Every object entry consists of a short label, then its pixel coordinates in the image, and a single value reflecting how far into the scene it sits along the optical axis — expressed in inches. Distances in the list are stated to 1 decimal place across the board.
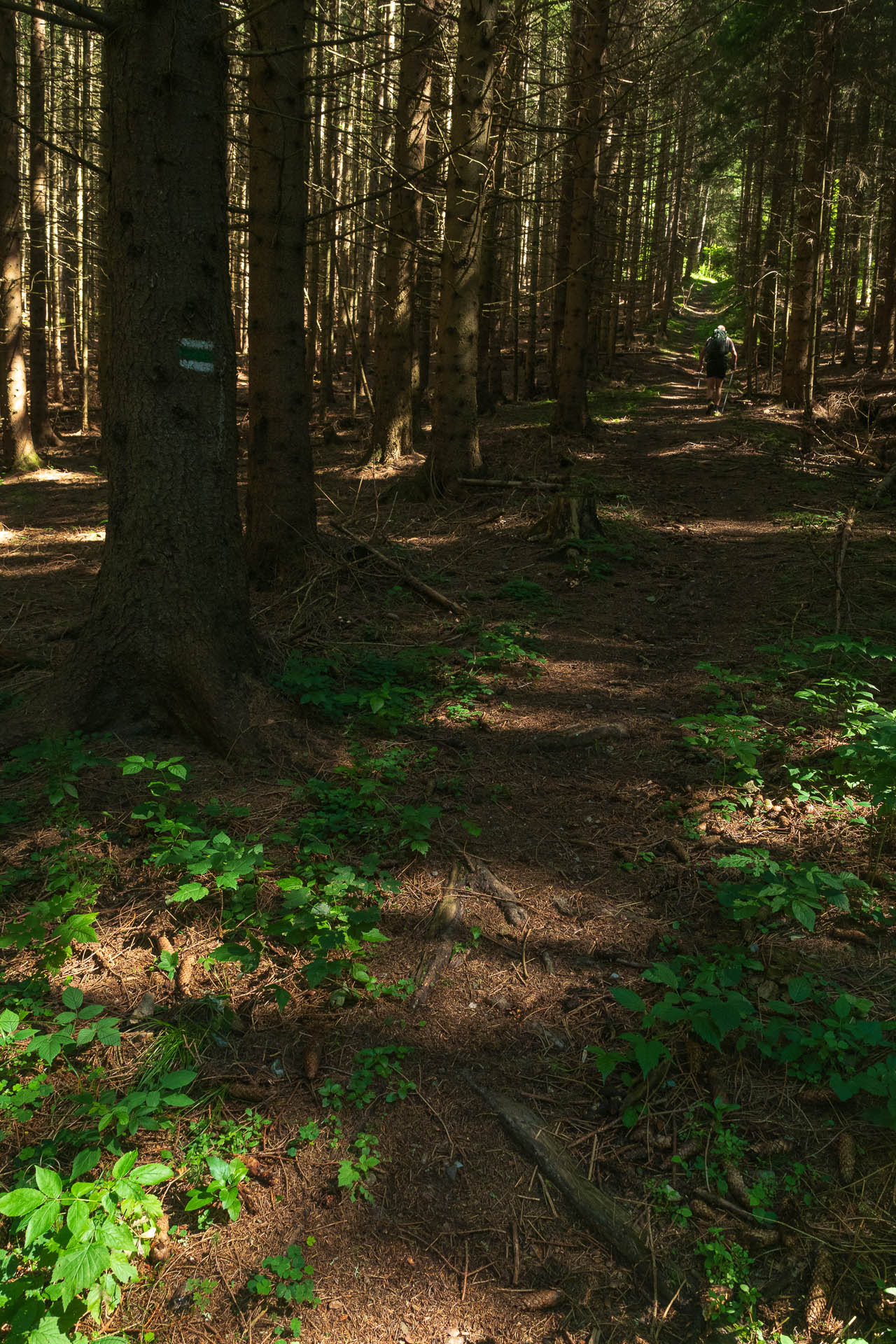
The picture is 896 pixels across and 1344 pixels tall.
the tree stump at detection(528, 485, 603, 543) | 329.7
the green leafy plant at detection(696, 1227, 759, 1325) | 88.0
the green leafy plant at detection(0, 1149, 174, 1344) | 78.0
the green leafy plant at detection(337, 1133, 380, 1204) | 98.7
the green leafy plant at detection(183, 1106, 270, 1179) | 100.4
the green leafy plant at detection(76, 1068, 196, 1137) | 97.7
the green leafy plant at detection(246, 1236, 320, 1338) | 88.4
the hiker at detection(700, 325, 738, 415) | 598.9
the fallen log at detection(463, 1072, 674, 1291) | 94.7
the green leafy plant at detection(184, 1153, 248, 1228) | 94.8
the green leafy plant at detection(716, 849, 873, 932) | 120.6
